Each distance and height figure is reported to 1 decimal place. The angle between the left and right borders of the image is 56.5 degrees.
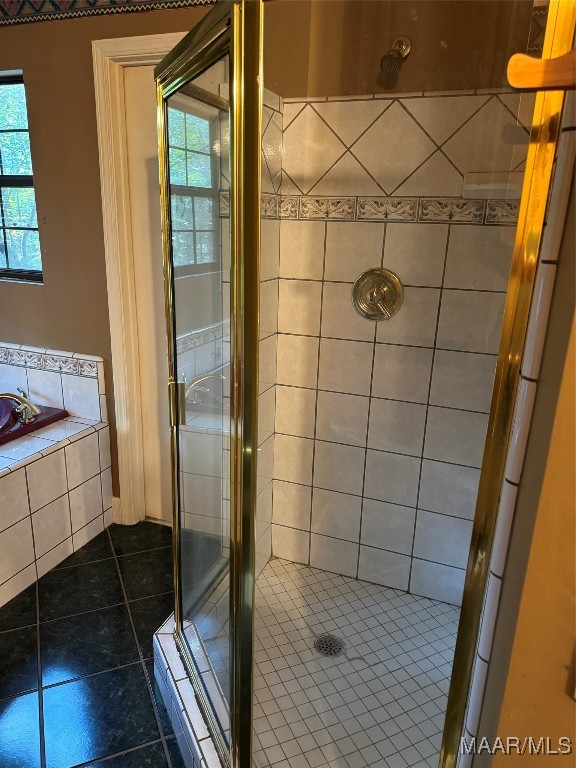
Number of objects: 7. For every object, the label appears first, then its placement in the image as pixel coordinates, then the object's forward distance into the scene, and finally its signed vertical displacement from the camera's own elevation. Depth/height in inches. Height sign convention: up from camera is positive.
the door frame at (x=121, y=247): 80.0 -3.9
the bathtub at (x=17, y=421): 90.5 -34.3
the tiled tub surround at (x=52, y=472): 82.3 -39.9
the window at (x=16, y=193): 94.3 +4.6
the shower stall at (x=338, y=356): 49.9 -15.6
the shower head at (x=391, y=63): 67.5 +20.5
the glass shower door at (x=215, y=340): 38.4 -10.9
